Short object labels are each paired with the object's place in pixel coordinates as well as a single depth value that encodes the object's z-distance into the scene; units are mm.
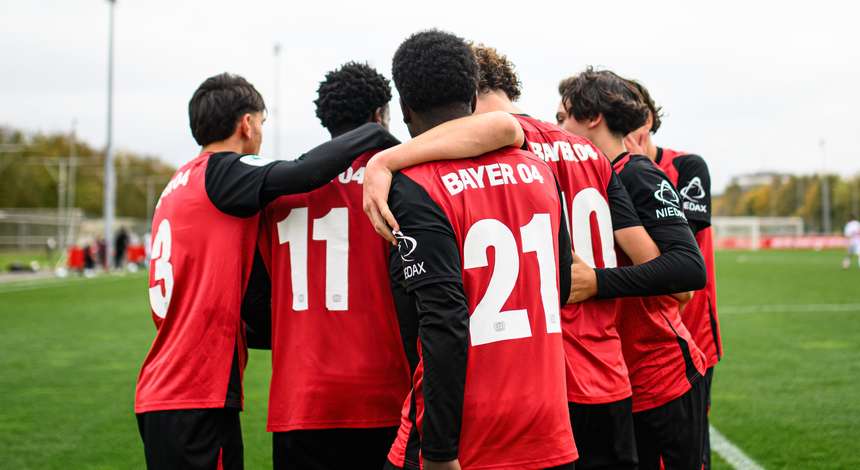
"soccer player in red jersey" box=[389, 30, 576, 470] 1992
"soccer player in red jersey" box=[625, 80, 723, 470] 3736
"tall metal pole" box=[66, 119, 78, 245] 42888
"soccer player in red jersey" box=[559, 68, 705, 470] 2826
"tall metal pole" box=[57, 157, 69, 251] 42928
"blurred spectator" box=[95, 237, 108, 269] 36312
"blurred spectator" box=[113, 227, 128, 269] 35059
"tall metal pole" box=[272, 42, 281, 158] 53906
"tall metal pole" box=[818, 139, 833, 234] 68088
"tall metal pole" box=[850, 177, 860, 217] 82500
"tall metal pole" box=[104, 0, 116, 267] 32844
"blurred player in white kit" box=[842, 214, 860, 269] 30859
